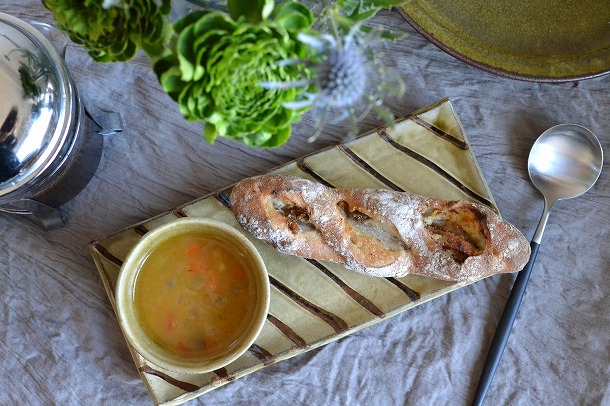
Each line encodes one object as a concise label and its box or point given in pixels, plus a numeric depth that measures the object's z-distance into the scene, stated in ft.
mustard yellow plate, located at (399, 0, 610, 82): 2.84
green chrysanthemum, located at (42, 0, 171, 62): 1.50
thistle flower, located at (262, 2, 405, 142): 1.51
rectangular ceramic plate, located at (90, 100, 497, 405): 2.88
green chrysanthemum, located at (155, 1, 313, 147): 1.46
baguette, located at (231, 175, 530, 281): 2.74
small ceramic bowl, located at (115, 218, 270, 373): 2.62
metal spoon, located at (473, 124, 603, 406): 3.11
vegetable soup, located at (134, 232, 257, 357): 2.77
